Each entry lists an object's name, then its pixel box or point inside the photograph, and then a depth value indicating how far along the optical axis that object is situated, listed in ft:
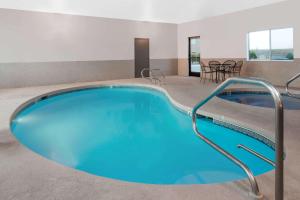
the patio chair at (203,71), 30.59
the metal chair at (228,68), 27.55
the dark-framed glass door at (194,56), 36.83
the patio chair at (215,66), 28.32
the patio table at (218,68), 27.74
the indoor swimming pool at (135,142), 10.01
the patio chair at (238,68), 28.01
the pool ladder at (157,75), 29.62
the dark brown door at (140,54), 35.47
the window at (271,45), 24.26
